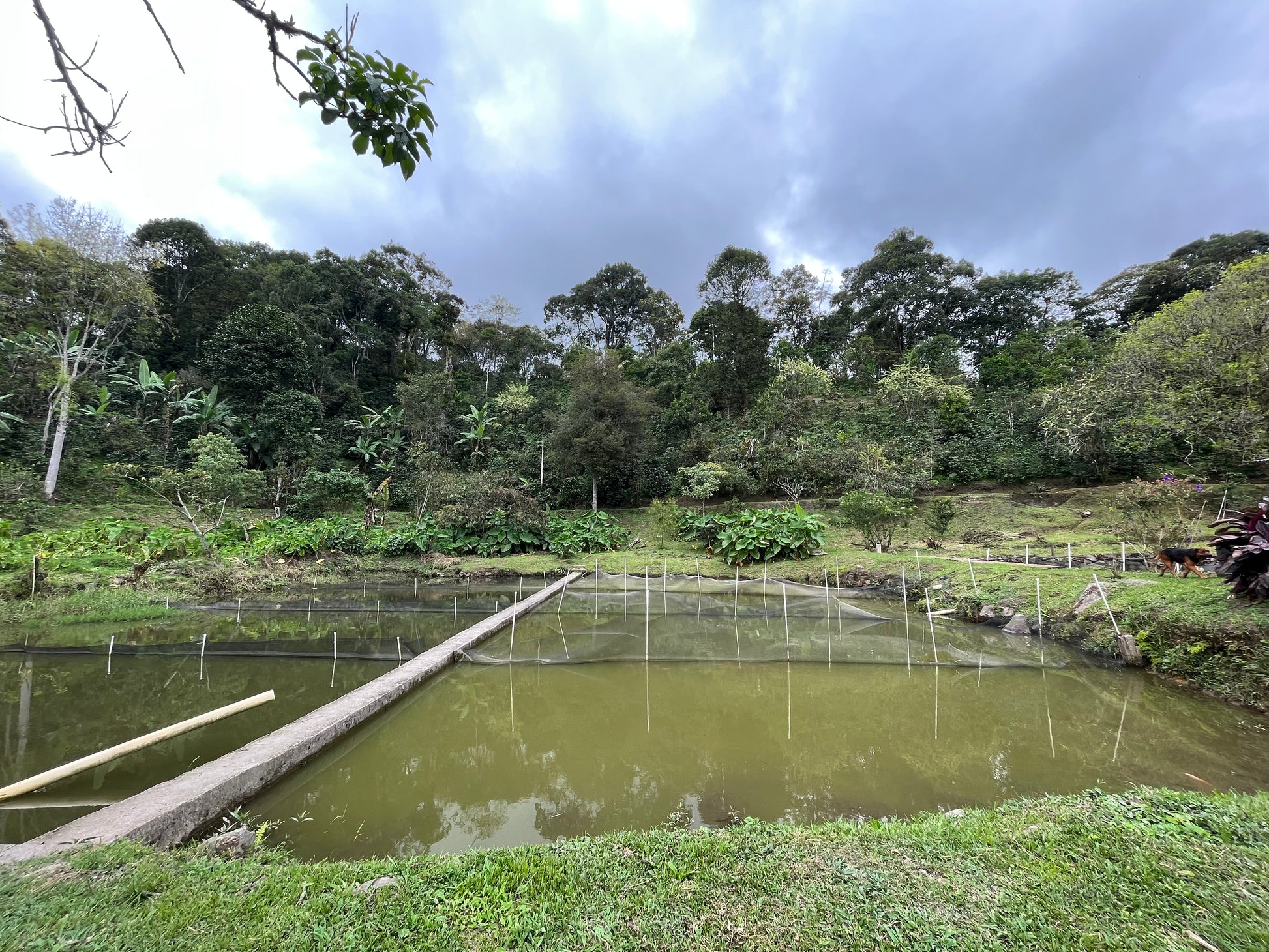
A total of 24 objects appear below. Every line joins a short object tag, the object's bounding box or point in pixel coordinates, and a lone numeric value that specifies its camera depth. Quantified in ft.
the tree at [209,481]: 32.83
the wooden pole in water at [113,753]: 8.09
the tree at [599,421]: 54.60
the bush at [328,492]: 49.80
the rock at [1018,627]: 18.93
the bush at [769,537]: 33.71
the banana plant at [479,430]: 65.10
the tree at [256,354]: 61.11
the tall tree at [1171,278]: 64.39
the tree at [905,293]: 79.15
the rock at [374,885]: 5.89
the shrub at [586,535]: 40.98
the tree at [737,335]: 69.26
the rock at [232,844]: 7.00
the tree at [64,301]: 44.27
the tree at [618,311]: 92.38
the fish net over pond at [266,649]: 16.44
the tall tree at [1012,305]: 78.59
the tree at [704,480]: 48.96
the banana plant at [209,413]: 54.49
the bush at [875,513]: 34.06
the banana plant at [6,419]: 42.96
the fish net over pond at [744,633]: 16.60
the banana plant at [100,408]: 49.14
